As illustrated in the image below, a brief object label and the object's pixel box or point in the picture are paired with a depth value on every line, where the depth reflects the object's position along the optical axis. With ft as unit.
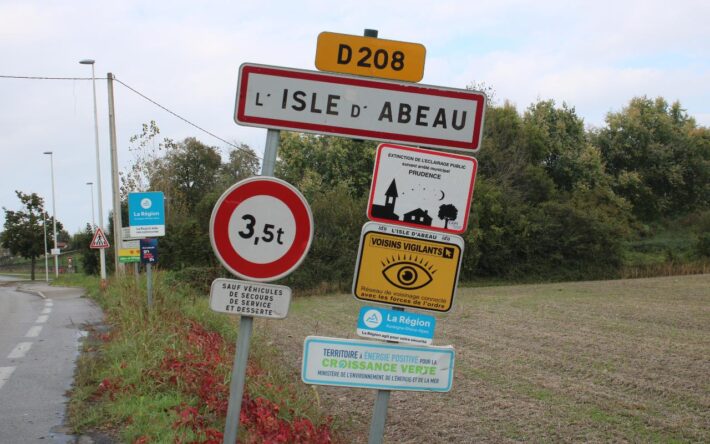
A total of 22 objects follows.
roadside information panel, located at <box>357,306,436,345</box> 12.68
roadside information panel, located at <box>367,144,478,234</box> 12.60
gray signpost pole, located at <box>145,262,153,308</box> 42.27
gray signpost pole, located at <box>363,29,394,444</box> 12.46
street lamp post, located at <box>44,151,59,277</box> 181.63
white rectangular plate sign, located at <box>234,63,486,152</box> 13.07
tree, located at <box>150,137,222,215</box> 211.20
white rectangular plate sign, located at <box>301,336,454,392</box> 12.59
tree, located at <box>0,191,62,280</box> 190.19
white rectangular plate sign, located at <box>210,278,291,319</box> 13.29
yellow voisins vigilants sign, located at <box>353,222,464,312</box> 12.60
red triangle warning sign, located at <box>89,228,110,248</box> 98.48
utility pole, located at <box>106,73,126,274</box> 81.56
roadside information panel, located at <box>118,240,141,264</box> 61.87
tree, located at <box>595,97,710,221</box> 183.83
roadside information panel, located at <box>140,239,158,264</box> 45.57
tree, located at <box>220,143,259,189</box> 215.92
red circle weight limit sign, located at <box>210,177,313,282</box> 13.06
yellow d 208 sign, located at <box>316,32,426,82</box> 13.30
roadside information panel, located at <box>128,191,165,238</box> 46.11
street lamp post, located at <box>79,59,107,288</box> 92.89
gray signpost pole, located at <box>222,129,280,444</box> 13.16
